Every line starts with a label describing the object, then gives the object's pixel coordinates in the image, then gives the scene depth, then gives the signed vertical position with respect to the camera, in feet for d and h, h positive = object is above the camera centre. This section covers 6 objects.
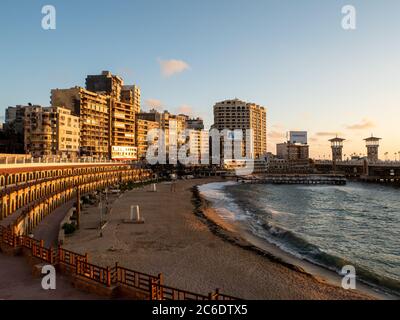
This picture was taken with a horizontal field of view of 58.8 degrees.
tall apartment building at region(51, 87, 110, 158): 475.31 +63.41
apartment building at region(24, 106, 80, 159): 391.45 +32.41
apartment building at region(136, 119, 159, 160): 609.83 +39.02
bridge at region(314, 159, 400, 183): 590.14 -37.14
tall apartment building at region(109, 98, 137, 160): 529.45 +43.58
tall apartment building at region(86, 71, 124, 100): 615.98 +133.31
